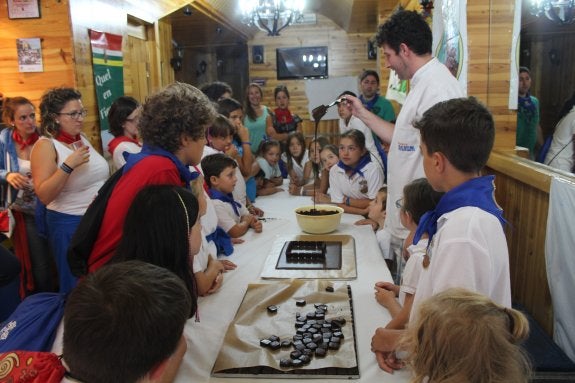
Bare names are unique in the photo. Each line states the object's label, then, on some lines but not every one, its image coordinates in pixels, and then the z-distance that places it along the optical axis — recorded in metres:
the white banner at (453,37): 2.68
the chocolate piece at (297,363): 1.16
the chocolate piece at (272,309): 1.45
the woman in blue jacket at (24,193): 2.80
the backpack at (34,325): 1.23
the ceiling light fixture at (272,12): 4.63
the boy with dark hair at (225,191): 2.30
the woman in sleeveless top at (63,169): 2.43
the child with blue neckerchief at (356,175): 2.84
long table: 1.19
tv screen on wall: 8.48
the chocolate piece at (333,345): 1.23
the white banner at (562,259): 1.84
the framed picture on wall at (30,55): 3.22
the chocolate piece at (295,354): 1.19
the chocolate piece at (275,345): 1.24
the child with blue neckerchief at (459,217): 1.07
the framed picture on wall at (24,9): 3.16
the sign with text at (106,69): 3.62
